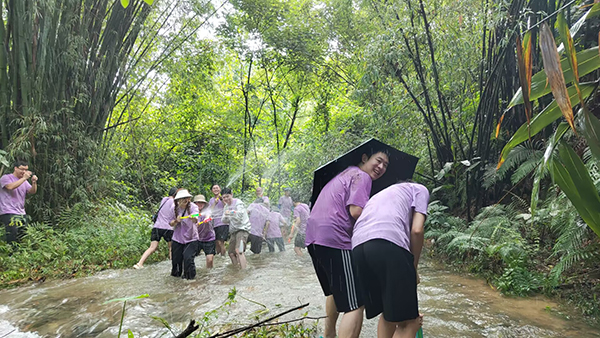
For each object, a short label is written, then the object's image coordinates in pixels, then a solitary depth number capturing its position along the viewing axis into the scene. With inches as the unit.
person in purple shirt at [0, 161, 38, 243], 227.8
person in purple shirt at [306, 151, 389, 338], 95.0
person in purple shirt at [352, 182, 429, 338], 76.4
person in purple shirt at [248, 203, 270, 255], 321.7
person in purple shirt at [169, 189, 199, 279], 219.1
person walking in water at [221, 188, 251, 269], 263.6
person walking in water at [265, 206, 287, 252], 340.5
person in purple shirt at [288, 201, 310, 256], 339.6
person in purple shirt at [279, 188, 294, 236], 427.8
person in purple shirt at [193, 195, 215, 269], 257.3
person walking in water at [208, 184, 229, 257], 296.7
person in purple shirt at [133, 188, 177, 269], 261.9
